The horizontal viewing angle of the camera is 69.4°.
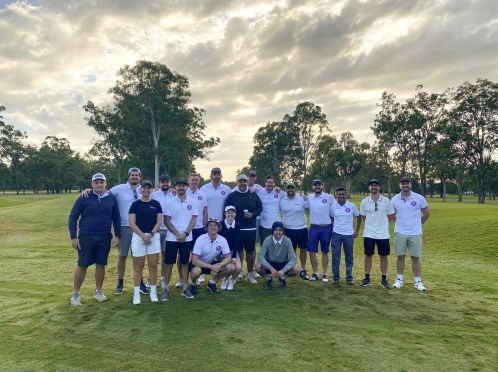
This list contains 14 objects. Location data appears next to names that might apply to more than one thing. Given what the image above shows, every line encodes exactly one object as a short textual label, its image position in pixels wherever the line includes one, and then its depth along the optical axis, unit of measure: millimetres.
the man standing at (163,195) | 7025
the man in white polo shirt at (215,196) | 8000
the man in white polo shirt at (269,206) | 8297
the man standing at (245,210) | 7699
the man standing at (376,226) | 7715
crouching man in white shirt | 6863
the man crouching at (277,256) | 7336
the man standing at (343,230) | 7918
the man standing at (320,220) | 8164
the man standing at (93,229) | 6422
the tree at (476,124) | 41250
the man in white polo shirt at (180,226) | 6836
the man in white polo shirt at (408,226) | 7629
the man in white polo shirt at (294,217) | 8266
